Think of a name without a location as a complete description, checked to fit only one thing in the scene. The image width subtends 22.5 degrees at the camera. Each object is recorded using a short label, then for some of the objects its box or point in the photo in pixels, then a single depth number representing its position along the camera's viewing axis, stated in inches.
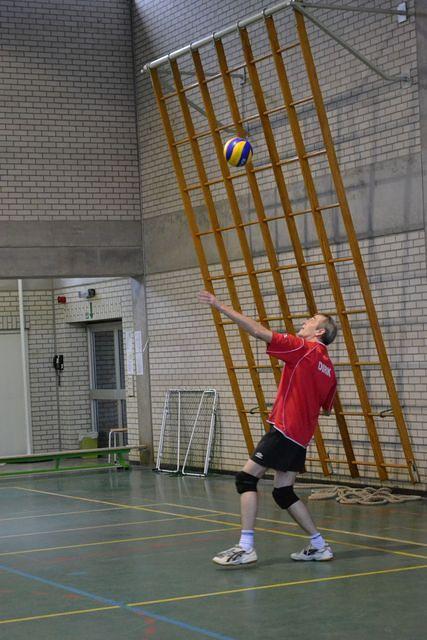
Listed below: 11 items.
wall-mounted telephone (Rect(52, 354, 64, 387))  722.8
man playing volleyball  299.0
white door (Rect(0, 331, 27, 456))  715.4
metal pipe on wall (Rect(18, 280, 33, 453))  671.8
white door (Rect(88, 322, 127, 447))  707.6
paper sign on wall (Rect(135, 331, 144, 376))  636.1
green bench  581.3
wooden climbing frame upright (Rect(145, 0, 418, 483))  432.1
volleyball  422.3
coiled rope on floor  425.1
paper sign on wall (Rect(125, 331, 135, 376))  647.8
